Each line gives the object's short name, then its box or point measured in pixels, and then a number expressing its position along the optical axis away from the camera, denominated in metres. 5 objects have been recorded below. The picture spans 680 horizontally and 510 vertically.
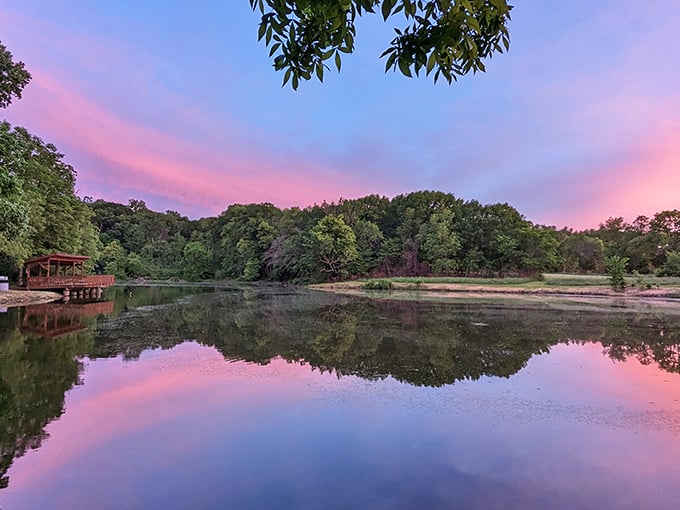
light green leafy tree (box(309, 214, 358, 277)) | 44.00
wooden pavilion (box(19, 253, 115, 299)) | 24.22
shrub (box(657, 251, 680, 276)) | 32.91
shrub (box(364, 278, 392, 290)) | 37.84
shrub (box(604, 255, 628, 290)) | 27.39
